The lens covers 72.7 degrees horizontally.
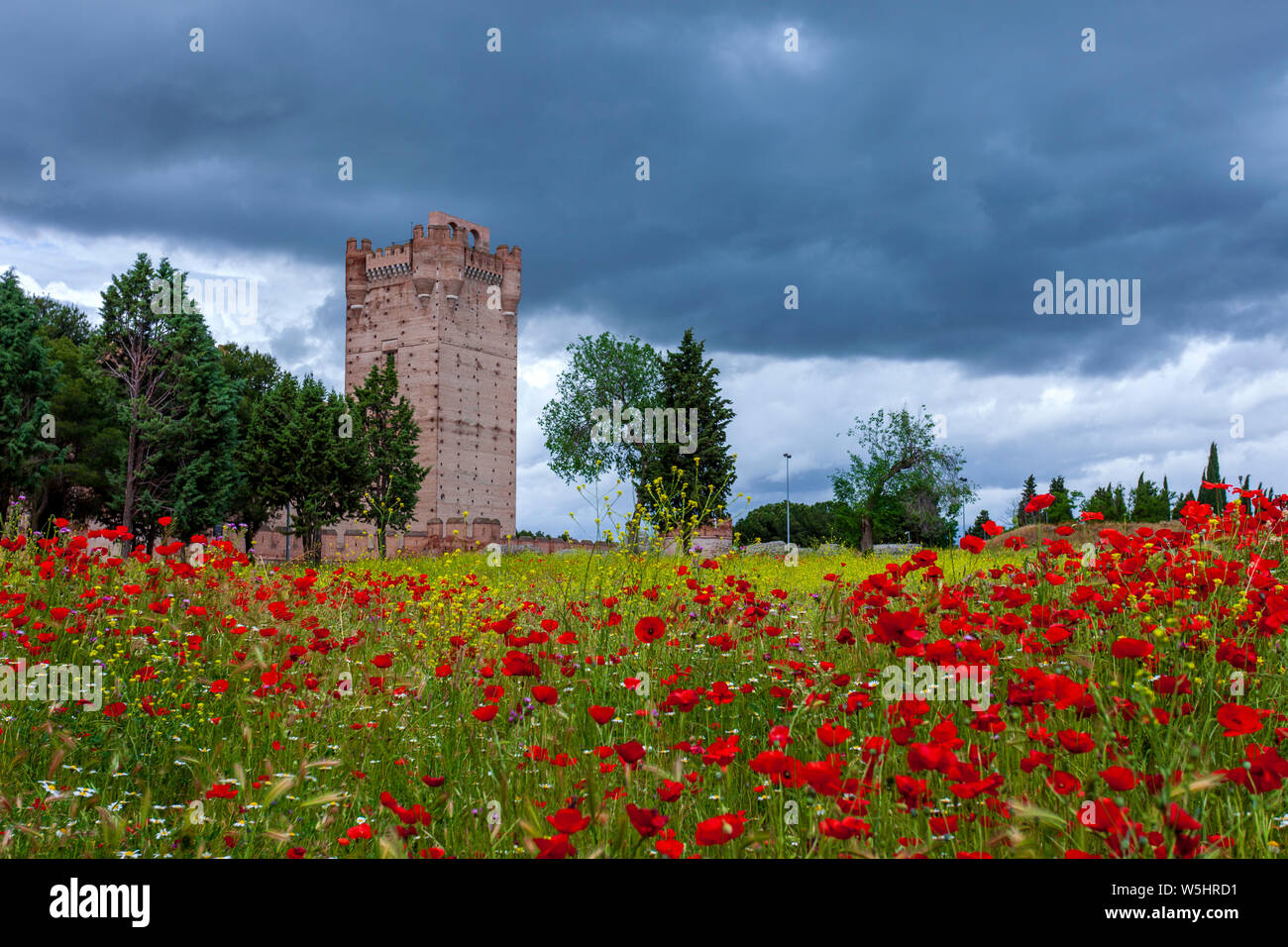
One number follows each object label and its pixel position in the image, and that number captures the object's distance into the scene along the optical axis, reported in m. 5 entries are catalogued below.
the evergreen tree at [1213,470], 46.28
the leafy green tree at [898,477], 52.44
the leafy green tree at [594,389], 54.81
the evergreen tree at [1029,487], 74.44
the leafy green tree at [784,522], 89.44
